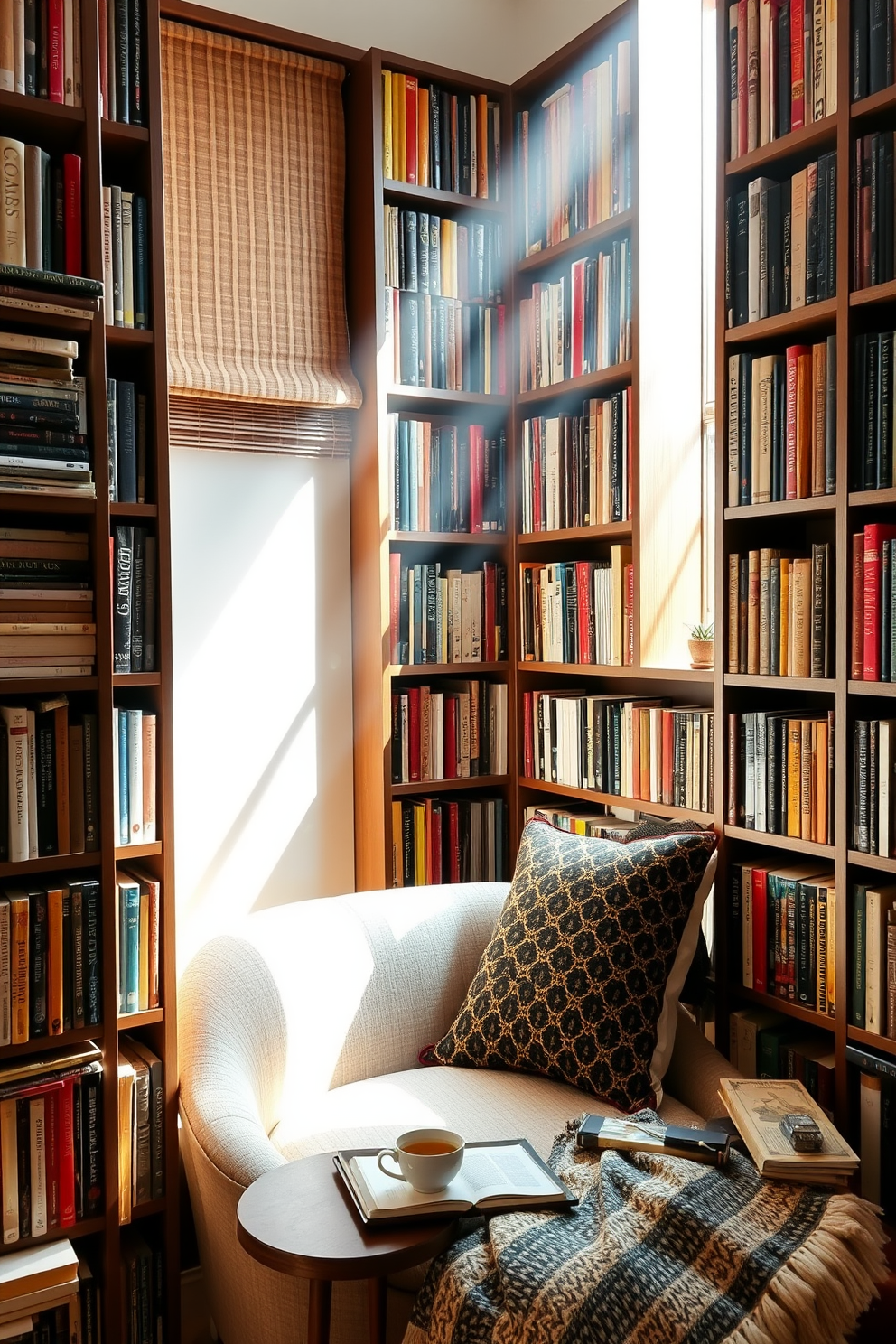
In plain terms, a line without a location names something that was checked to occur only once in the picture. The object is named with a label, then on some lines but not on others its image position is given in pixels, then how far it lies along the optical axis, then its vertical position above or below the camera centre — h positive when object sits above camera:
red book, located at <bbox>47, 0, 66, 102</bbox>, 1.76 +0.97
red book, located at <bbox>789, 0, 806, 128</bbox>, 1.84 +0.99
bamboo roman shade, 2.30 +0.94
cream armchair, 1.59 -0.76
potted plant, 2.17 -0.03
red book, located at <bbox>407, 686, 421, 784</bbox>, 2.54 -0.24
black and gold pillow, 1.83 -0.60
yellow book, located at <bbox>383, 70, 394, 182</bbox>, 2.45 +1.19
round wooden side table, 1.23 -0.73
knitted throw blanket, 1.26 -0.79
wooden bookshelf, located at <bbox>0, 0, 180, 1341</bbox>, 1.74 +0.18
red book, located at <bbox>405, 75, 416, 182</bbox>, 2.48 +1.20
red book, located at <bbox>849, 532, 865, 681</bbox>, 1.75 +0.04
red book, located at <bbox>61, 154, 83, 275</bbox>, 1.77 +0.72
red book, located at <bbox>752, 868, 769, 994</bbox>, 1.97 -0.56
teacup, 1.33 -0.67
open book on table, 1.32 -0.72
